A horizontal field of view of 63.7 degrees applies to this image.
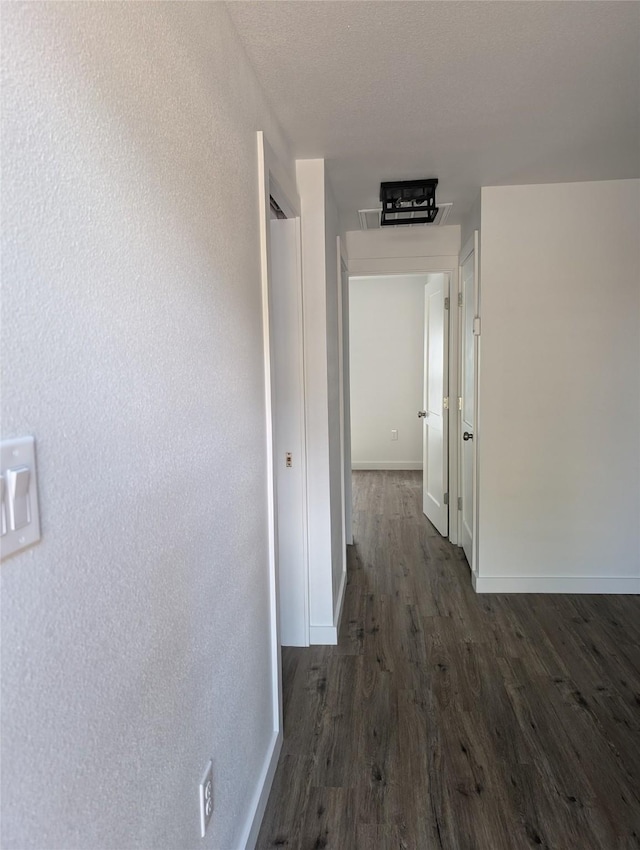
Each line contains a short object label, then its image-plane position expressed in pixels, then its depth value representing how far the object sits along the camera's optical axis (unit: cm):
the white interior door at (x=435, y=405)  402
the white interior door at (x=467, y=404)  339
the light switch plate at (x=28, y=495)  56
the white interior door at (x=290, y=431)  244
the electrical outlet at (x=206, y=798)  115
